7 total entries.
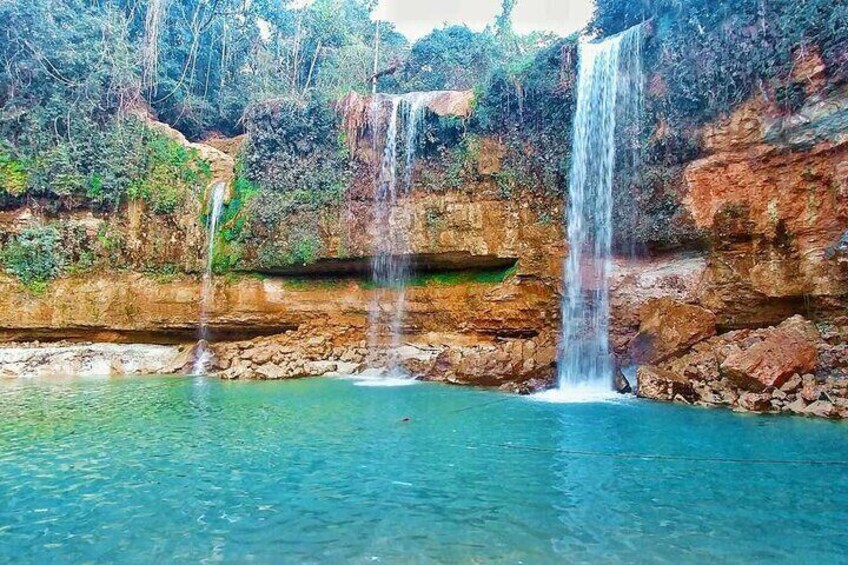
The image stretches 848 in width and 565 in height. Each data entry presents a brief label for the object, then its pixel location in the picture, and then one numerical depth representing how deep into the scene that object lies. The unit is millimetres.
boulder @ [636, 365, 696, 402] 9798
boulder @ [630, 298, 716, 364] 11203
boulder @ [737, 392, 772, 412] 8867
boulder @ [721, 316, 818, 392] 9211
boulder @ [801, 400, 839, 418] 8234
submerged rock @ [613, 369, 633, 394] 10888
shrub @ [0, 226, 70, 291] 15344
